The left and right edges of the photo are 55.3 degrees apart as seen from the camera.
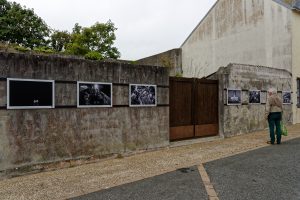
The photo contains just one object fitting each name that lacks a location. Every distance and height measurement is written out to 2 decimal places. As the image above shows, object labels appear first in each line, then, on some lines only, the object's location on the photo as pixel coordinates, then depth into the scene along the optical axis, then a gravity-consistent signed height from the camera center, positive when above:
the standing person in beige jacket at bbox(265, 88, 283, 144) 9.27 -0.32
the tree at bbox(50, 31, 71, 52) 29.58 +6.76
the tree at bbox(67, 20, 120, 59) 24.58 +5.65
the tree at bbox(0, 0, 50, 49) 27.73 +7.83
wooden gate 9.38 -0.13
